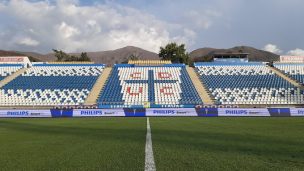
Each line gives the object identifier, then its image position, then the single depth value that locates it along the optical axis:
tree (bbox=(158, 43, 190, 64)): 61.13
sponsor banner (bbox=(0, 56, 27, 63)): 40.57
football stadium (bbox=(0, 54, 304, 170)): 4.88
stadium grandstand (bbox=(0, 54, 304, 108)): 30.41
